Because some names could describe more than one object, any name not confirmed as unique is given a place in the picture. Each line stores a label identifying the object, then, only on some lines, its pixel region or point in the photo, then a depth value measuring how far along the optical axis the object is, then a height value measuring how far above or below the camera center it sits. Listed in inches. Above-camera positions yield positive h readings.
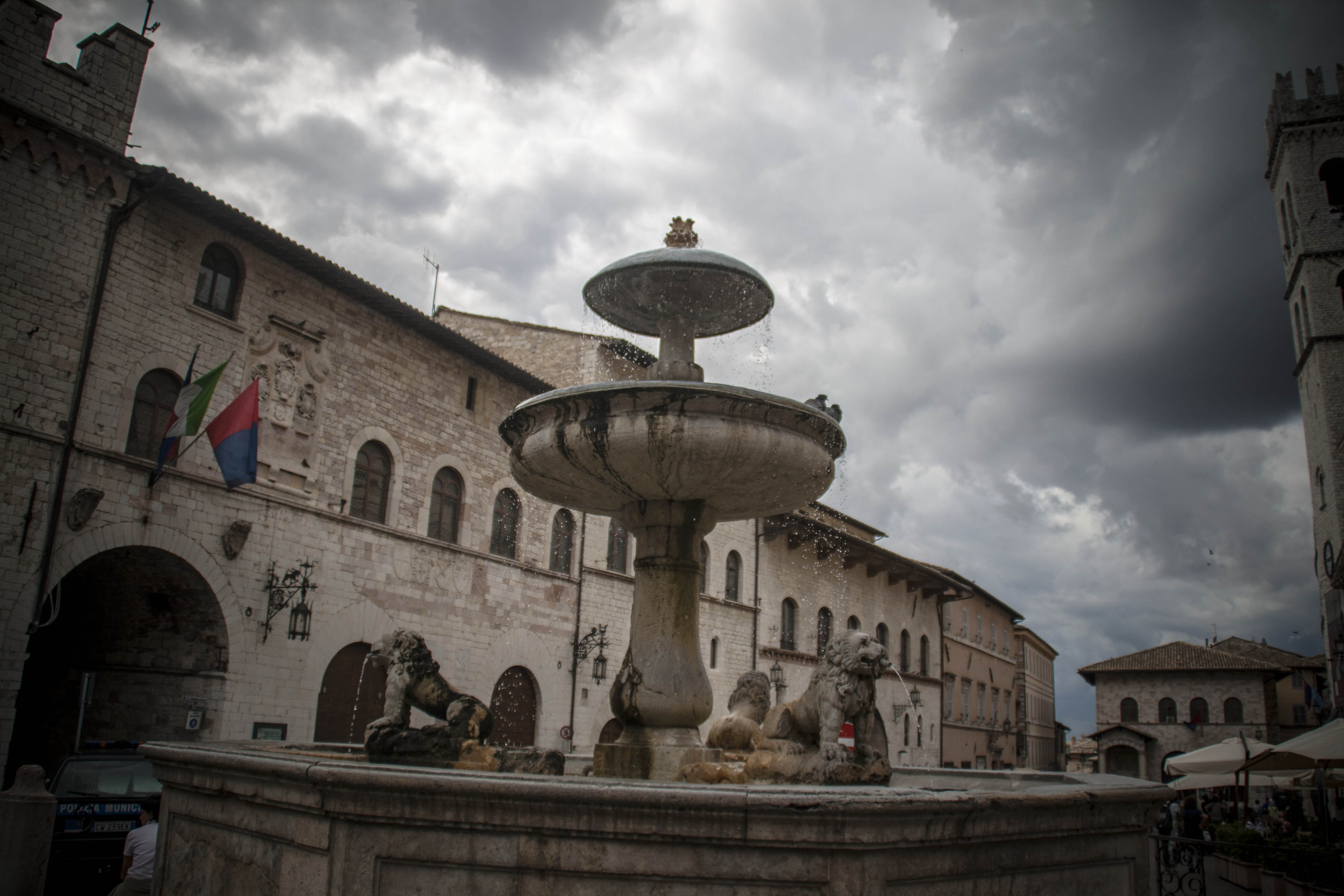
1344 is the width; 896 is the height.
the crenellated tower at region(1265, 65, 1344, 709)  1120.8 +596.7
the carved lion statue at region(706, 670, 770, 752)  239.0 -5.1
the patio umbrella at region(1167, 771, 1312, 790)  706.2 -46.9
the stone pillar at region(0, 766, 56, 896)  265.1 -50.0
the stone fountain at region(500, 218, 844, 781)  205.5 +53.3
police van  323.9 -53.9
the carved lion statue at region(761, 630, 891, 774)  191.5 +0.9
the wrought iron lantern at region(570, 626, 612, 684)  746.2 +35.4
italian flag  450.0 +125.6
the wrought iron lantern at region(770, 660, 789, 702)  944.3 +19.6
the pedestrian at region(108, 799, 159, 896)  236.2 -51.2
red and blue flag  456.4 +116.4
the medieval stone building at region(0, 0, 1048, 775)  431.5 +108.7
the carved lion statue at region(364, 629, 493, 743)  221.8 -2.7
